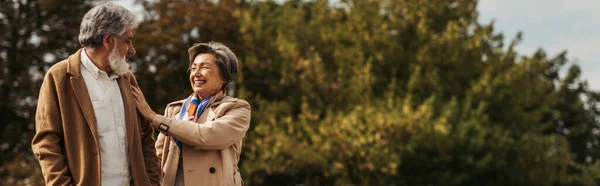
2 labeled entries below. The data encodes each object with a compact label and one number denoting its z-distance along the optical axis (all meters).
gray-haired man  3.65
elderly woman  4.14
